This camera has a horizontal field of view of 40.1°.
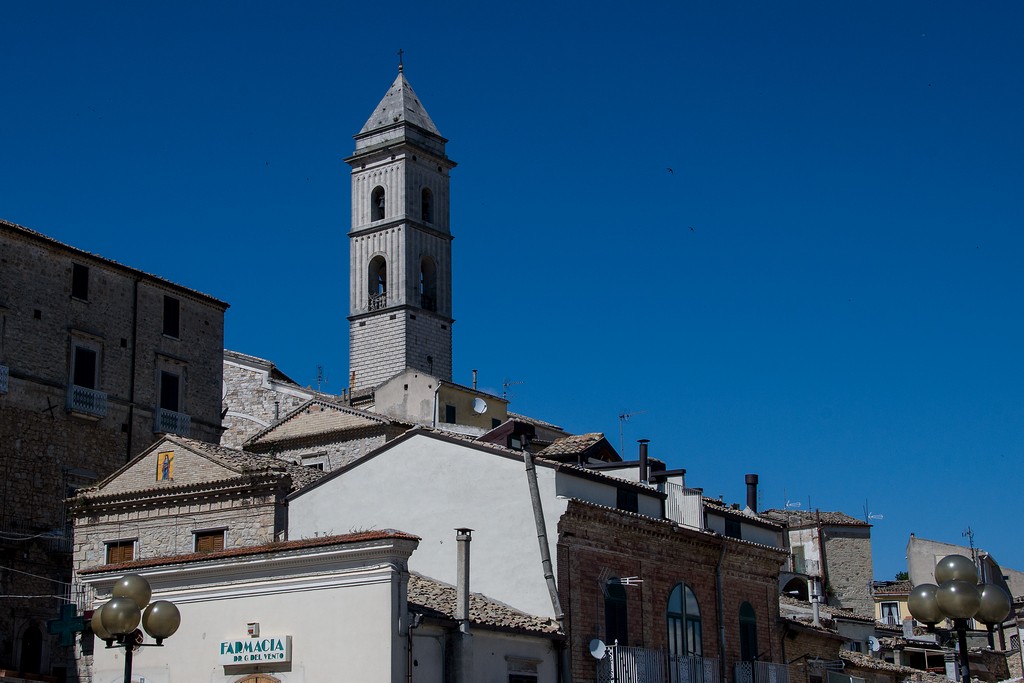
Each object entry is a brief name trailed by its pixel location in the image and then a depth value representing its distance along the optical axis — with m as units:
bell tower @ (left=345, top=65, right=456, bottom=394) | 78.06
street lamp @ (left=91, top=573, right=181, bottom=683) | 18.20
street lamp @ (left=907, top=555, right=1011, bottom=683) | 17.88
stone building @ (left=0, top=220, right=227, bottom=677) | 40.00
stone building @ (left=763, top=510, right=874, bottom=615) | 66.00
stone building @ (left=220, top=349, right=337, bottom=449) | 58.44
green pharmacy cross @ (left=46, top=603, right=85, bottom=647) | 21.70
